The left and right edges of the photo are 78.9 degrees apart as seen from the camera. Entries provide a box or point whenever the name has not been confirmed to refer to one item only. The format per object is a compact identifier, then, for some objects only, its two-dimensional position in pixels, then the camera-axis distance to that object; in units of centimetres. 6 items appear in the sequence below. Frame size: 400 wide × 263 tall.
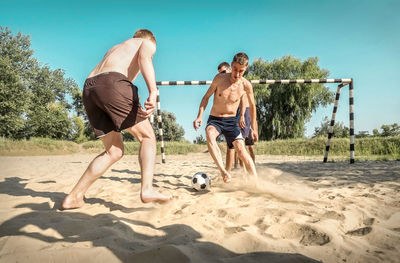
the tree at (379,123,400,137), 2687
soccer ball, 326
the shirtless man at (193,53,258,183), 341
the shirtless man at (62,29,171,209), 218
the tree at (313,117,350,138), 2892
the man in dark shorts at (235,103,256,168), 514
